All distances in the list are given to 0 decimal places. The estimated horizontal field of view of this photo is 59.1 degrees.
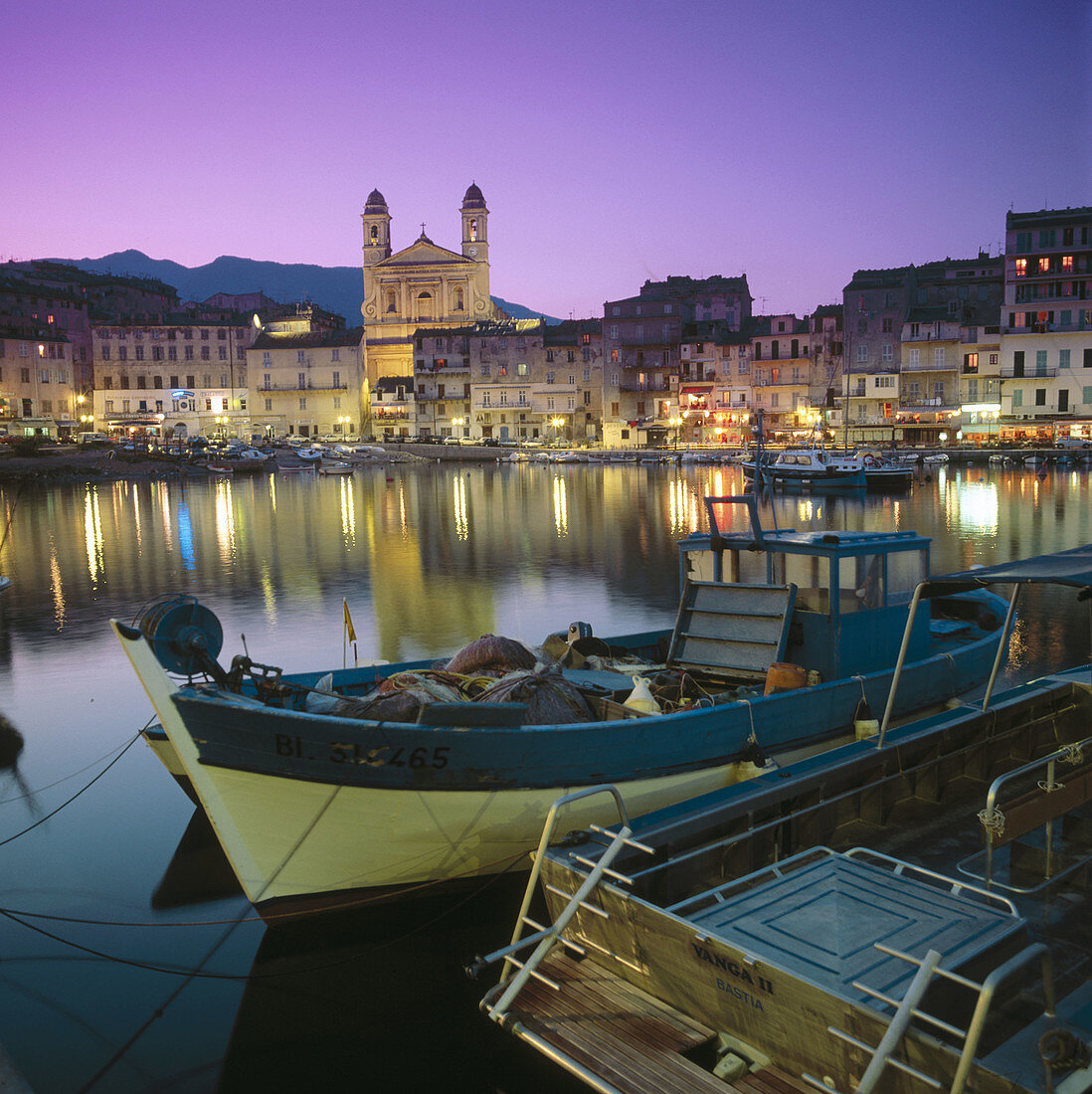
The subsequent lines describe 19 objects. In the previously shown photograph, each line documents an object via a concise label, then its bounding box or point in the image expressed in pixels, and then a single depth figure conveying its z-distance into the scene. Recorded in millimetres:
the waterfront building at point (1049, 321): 67688
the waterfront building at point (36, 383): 79625
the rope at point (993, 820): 5531
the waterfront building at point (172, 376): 92562
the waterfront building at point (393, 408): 93625
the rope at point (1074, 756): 6774
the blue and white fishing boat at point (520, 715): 6828
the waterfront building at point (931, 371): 72562
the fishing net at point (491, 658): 9445
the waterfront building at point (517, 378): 87125
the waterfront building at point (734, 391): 81562
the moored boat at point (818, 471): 52312
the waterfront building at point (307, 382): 93188
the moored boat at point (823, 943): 4051
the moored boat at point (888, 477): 51469
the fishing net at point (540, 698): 7977
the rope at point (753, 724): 8202
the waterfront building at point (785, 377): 78562
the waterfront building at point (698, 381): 81875
